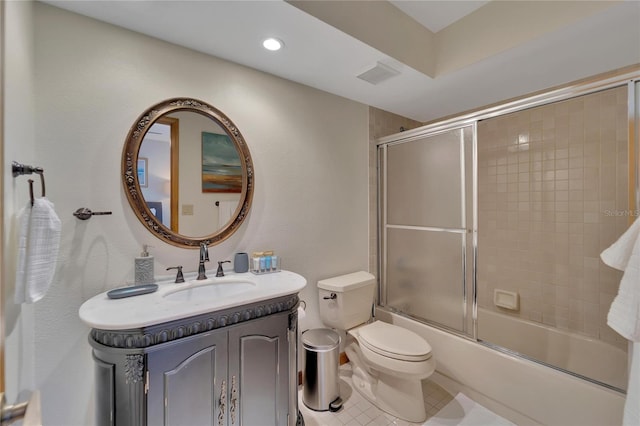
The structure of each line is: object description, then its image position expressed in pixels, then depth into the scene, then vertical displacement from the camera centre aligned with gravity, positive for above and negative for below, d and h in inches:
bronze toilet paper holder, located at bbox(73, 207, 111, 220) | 49.5 +0.4
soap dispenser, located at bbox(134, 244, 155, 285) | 53.0 -10.9
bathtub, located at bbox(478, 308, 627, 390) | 63.1 -36.9
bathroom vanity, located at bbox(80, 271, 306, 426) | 38.6 -22.6
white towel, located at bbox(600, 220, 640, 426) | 43.3 -15.6
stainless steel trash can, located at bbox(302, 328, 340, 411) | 69.1 -41.0
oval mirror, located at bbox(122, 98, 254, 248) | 55.4 +9.5
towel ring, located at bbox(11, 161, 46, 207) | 34.3 +5.9
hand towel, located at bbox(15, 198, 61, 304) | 35.3 -4.5
